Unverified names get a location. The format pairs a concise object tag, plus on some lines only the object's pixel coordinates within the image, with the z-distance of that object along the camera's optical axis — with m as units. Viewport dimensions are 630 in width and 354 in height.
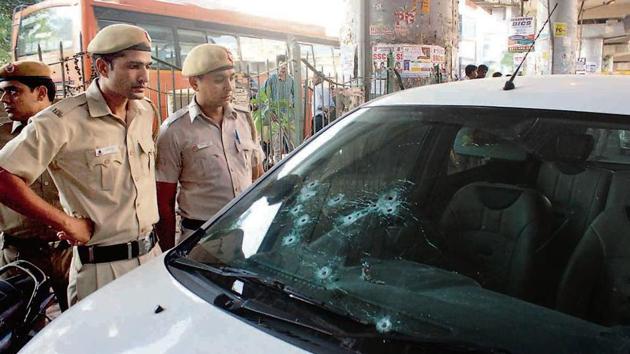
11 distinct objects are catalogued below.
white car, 1.38
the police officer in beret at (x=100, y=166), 2.21
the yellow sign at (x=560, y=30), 10.24
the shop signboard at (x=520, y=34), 11.46
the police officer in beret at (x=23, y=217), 2.83
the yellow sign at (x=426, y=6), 5.12
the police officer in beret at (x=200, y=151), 2.81
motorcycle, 2.18
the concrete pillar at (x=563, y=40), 10.23
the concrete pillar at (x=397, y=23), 5.11
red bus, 8.47
